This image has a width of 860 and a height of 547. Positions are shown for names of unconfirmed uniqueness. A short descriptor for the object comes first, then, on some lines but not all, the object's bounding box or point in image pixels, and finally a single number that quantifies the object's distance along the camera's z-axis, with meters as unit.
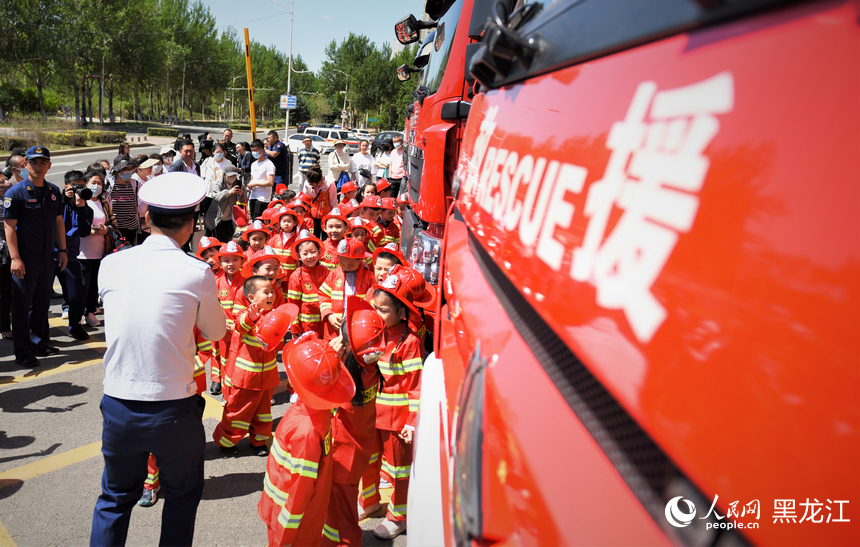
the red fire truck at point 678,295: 0.50
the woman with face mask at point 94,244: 6.00
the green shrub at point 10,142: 23.36
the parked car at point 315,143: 27.61
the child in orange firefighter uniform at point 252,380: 3.62
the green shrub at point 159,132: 42.59
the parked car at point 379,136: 22.48
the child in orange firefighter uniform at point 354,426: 2.81
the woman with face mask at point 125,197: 6.86
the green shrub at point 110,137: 32.50
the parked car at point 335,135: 31.62
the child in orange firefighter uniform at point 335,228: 5.14
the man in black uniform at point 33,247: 4.74
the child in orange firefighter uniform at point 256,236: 5.57
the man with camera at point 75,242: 5.76
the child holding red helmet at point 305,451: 2.36
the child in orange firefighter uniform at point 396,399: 2.93
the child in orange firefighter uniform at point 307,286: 4.75
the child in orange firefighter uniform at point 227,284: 4.21
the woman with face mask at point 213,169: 8.47
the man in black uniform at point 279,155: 9.77
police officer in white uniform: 2.23
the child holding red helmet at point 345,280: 4.25
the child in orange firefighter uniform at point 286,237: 5.79
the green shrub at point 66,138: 27.50
